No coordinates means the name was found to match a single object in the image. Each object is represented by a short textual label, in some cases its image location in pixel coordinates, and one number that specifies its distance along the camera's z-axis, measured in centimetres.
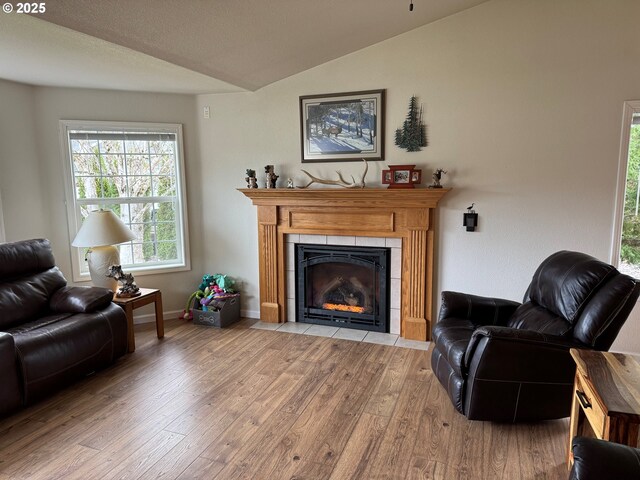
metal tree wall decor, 359
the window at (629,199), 313
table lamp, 349
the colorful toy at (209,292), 424
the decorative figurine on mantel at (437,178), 347
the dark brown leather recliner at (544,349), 219
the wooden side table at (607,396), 142
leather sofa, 254
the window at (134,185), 400
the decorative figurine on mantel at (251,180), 402
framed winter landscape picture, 372
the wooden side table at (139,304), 345
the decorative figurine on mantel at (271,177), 399
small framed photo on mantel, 355
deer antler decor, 377
